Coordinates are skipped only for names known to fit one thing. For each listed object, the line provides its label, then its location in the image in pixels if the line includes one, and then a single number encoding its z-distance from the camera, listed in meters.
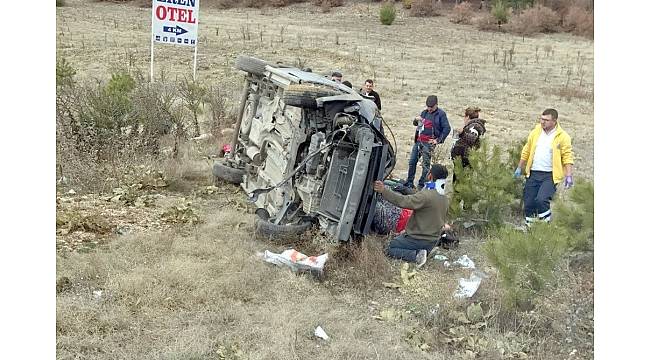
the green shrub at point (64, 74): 9.98
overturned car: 5.70
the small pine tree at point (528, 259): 4.36
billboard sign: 11.27
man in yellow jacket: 6.05
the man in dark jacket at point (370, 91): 9.32
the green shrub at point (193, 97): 10.24
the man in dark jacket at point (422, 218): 5.66
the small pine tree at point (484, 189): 6.62
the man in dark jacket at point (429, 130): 8.23
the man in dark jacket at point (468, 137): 7.40
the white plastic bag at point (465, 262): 5.87
